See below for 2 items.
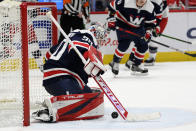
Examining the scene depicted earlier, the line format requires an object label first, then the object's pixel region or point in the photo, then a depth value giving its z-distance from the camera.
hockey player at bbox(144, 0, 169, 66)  12.72
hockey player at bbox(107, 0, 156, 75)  10.59
